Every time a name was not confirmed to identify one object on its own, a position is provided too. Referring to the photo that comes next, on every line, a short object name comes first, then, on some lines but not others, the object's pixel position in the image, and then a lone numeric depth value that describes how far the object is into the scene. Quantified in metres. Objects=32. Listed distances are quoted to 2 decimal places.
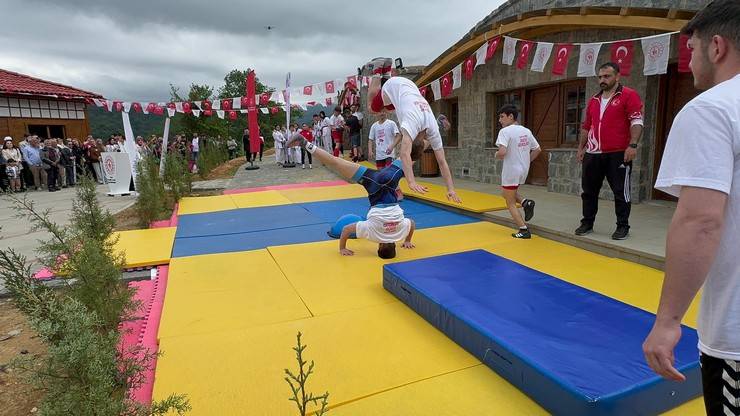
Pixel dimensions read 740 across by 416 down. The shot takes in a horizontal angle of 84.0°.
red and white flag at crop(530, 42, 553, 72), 6.21
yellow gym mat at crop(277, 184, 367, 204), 8.23
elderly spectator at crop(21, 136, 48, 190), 11.30
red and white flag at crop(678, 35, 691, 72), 4.14
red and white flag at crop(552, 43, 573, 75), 5.93
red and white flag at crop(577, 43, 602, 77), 5.57
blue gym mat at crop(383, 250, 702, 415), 1.75
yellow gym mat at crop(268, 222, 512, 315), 3.20
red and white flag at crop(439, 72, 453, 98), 9.07
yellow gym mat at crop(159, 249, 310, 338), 2.88
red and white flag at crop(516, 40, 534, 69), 6.47
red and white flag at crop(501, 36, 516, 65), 6.86
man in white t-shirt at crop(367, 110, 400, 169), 7.16
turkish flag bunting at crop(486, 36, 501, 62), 7.17
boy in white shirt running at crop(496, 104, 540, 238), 4.61
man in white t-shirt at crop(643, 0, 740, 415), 0.93
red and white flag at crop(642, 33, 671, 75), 4.75
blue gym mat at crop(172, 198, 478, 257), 5.04
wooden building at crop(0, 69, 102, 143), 14.75
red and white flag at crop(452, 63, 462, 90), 8.45
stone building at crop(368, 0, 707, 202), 5.41
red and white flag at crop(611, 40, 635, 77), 5.15
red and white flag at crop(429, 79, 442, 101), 9.34
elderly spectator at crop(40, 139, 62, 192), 11.64
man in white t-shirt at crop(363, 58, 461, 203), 3.71
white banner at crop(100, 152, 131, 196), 10.09
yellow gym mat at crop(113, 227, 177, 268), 4.34
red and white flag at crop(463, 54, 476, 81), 7.91
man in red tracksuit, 4.01
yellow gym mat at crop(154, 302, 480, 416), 2.04
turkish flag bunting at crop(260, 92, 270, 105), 14.05
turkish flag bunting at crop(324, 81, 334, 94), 12.45
